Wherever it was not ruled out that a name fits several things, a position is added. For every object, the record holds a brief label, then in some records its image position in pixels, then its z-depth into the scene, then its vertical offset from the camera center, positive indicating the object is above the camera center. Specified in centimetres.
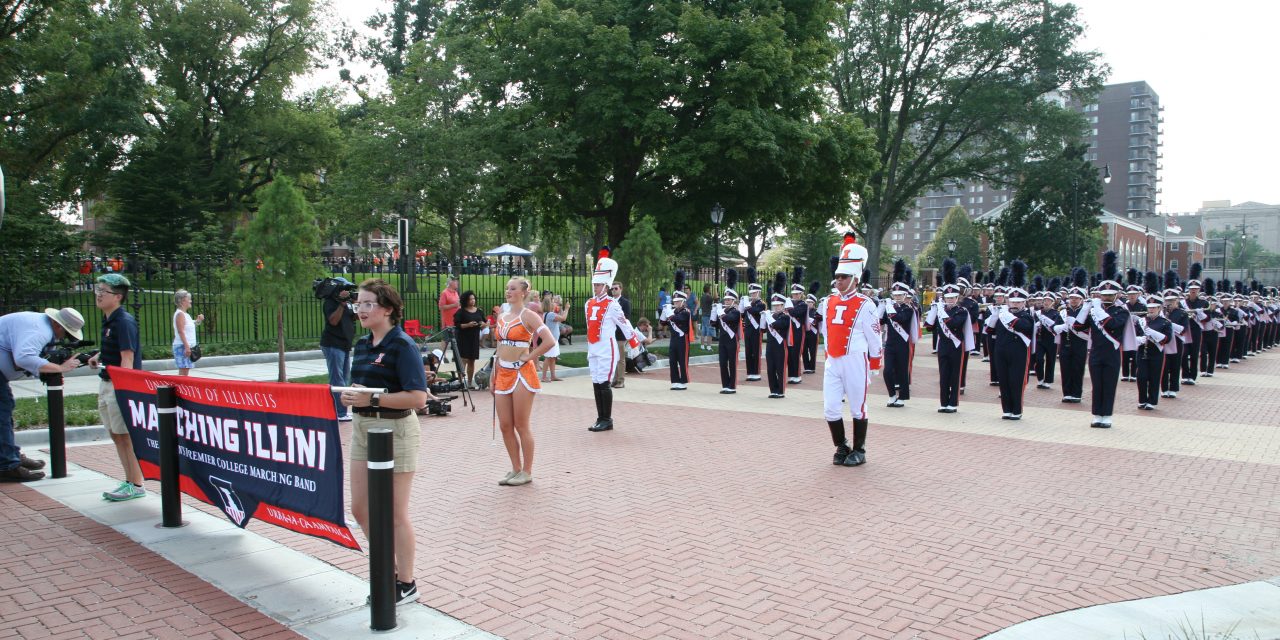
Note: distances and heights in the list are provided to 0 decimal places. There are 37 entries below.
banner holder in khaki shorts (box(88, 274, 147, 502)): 673 -54
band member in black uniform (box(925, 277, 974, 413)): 1301 -90
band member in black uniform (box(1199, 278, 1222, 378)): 1945 -114
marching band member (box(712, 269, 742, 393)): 1566 -98
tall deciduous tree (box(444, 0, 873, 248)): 2447 +605
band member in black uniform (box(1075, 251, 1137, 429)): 1168 -90
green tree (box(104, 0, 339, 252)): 3300 +835
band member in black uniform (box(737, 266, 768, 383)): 1680 -80
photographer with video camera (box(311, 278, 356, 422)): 1088 -59
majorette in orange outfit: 735 -68
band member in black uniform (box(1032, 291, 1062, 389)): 1551 -110
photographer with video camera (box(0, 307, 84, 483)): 701 -51
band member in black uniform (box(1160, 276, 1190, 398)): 1514 -103
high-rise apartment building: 15038 +2748
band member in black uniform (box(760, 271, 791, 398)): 1488 -110
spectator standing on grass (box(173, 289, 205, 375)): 1202 -61
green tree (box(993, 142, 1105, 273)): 5241 +432
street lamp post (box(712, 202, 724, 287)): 2592 +245
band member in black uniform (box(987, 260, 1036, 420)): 1233 -98
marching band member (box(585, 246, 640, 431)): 1077 -63
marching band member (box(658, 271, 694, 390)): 1609 -101
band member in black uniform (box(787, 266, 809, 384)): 1698 -77
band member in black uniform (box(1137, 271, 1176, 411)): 1363 -109
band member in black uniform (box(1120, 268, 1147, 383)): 1441 -36
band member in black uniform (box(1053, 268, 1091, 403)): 1342 -106
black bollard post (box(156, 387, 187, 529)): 592 -112
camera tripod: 1256 -143
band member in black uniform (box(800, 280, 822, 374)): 1884 -136
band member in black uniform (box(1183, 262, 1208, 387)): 1792 -92
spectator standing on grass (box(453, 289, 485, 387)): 1471 -66
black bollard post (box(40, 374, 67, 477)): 729 -128
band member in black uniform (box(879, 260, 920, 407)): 1389 -94
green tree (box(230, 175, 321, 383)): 1370 +80
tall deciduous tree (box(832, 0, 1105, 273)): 3938 +1083
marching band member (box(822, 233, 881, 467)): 877 -82
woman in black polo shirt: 464 -64
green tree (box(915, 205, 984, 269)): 10606 +651
